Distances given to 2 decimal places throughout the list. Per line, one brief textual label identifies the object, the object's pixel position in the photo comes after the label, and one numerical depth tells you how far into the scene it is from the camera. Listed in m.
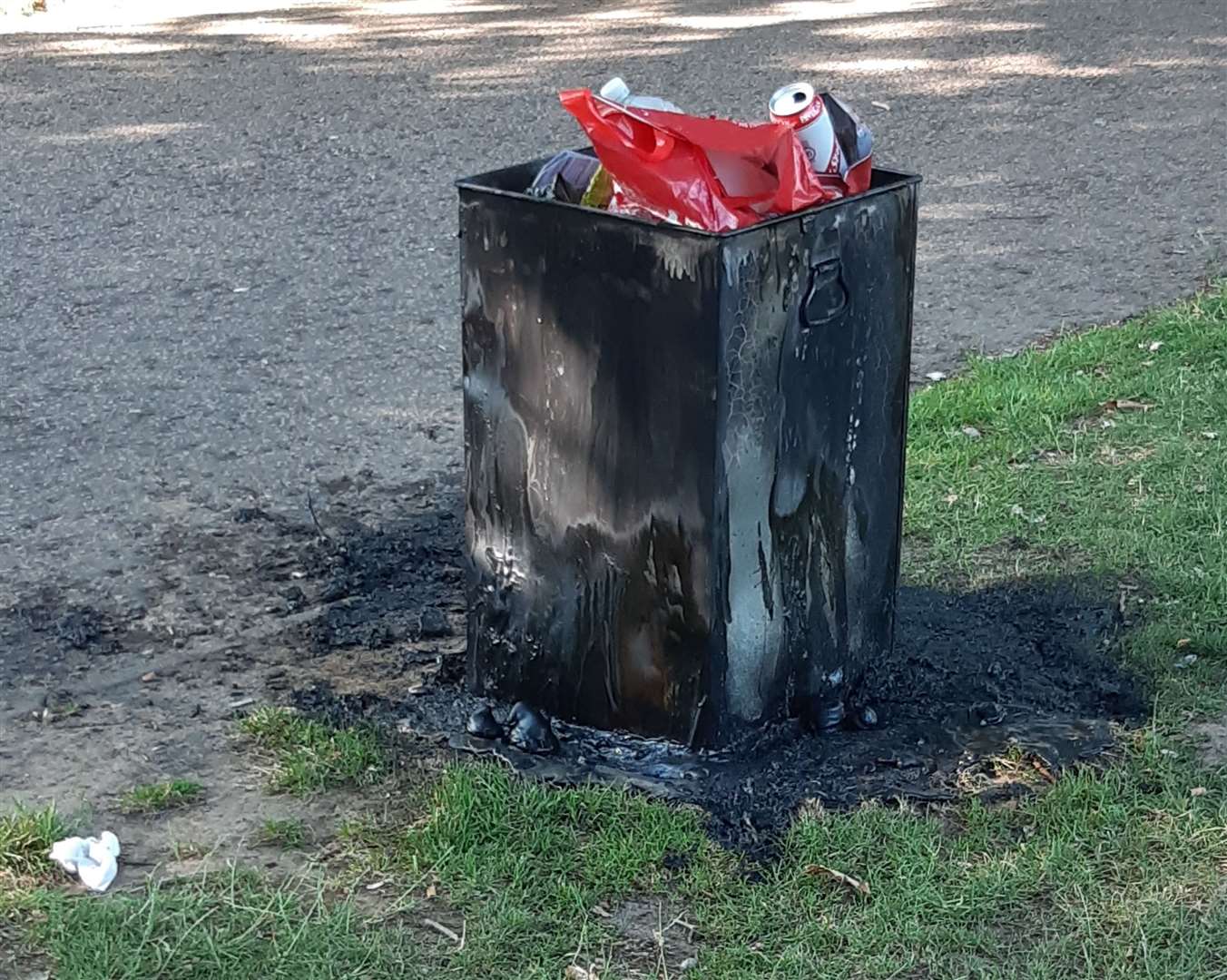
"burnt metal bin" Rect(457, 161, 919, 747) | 2.91
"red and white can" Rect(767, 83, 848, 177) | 3.00
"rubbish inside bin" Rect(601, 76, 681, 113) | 3.01
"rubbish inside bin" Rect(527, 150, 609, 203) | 3.10
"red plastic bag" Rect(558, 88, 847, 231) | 2.90
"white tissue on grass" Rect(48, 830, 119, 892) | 2.88
